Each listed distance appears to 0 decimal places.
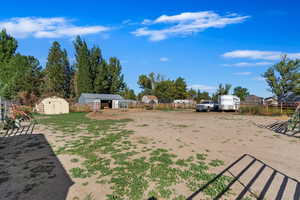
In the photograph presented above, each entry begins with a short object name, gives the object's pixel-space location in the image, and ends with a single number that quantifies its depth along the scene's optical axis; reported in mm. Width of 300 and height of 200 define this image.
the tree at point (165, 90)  47512
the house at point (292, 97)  28516
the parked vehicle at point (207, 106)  25016
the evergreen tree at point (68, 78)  41969
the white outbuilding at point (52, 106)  19734
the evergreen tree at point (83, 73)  37531
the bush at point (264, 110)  17114
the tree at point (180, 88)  47312
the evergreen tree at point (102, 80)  38844
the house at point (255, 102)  22738
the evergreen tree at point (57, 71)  38719
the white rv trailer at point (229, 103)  22906
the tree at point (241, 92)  58688
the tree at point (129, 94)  59694
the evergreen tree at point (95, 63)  39094
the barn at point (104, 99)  31875
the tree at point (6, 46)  30000
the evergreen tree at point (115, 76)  41594
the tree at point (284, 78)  29694
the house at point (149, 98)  50638
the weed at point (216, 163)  3932
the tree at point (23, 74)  25070
